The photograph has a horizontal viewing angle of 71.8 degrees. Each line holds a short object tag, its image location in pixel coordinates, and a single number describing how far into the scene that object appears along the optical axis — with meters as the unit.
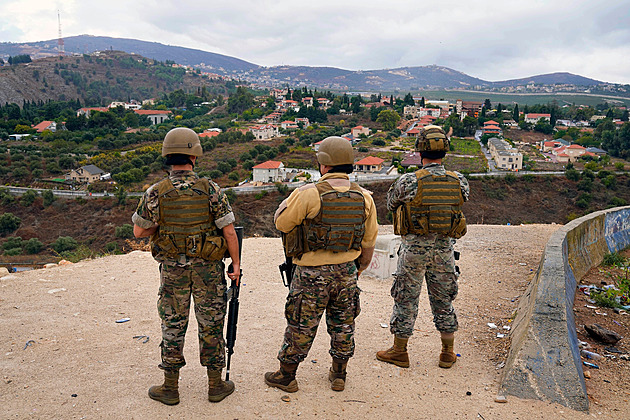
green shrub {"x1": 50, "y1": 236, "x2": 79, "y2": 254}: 28.20
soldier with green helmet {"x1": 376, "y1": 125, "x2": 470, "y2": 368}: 3.55
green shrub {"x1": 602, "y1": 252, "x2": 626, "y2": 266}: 6.39
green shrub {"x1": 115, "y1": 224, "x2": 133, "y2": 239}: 30.86
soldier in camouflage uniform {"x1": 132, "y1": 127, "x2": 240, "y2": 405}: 2.85
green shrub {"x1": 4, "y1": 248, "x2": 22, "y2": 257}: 26.22
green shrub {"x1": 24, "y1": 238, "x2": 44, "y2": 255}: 28.13
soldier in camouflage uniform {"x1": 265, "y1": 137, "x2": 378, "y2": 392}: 2.97
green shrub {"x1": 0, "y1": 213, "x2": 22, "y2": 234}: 33.33
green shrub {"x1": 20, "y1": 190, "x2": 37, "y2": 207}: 37.81
